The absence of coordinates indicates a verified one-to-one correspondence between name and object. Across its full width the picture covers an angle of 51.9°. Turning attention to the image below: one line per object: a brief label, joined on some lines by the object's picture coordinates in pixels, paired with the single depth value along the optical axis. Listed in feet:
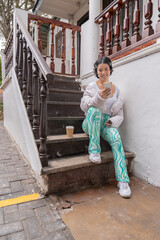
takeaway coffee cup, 6.64
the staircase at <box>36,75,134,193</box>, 5.24
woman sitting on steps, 5.61
